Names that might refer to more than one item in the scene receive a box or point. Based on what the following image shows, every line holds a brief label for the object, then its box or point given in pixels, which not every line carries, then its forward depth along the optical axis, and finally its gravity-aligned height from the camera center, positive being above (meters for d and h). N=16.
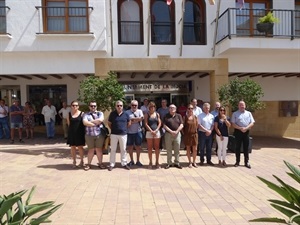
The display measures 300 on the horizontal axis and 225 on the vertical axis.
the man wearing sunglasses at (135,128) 5.92 -0.59
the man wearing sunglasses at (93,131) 5.64 -0.61
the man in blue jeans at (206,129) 6.05 -0.65
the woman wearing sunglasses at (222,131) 6.11 -0.72
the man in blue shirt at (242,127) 6.01 -0.61
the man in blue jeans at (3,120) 9.64 -0.54
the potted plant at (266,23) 8.17 +2.78
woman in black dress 5.73 -0.59
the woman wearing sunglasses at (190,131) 5.90 -0.68
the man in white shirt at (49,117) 9.95 -0.46
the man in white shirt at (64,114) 9.99 -0.35
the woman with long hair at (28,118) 9.80 -0.48
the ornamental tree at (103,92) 6.75 +0.38
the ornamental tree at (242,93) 7.13 +0.29
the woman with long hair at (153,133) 5.86 -0.70
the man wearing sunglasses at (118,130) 5.73 -0.60
